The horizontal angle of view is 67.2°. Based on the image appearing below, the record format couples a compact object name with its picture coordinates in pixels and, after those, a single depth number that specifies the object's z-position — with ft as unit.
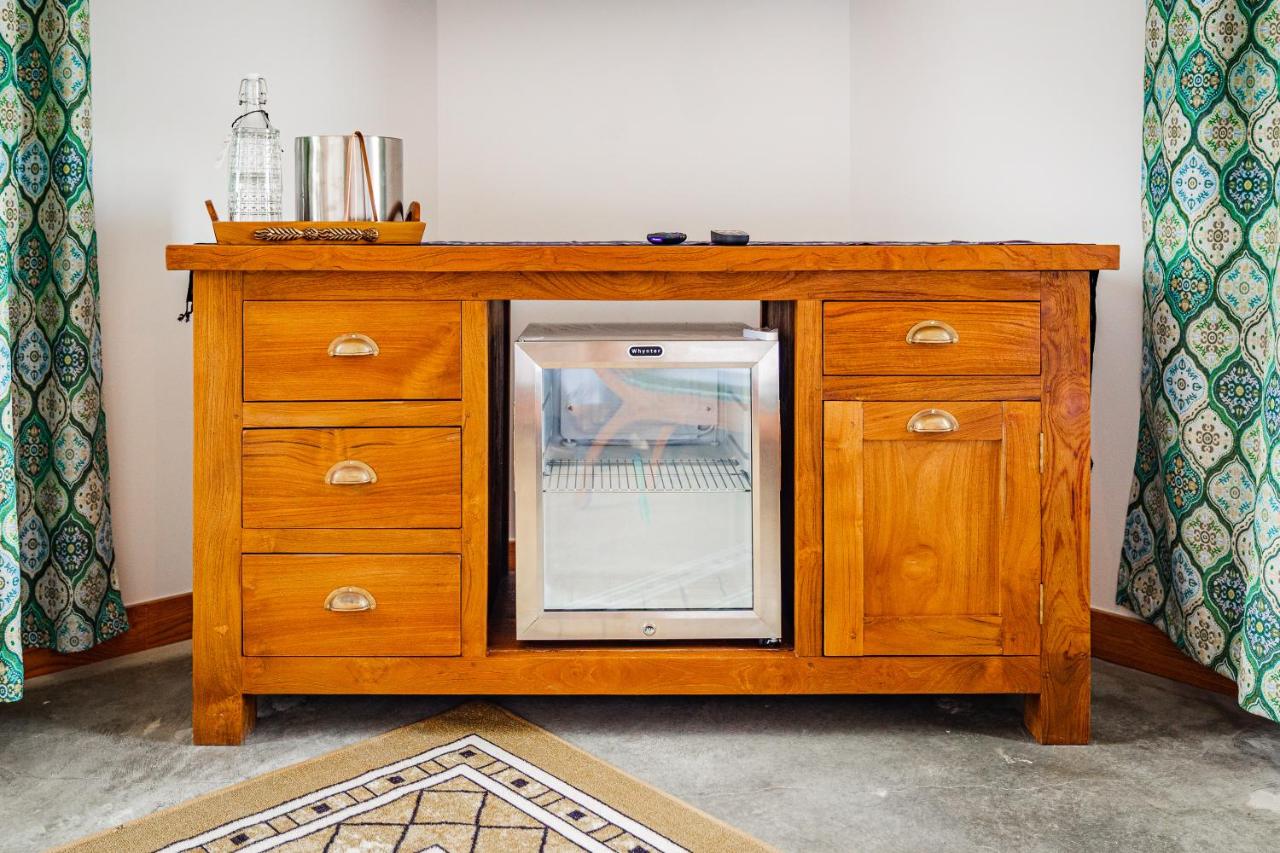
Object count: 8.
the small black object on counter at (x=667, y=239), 5.58
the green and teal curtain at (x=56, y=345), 5.90
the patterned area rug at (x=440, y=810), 4.33
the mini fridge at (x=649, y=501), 5.52
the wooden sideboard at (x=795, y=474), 5.31
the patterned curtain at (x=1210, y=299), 5.44
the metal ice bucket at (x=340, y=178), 5.74
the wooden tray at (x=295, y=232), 5.35
